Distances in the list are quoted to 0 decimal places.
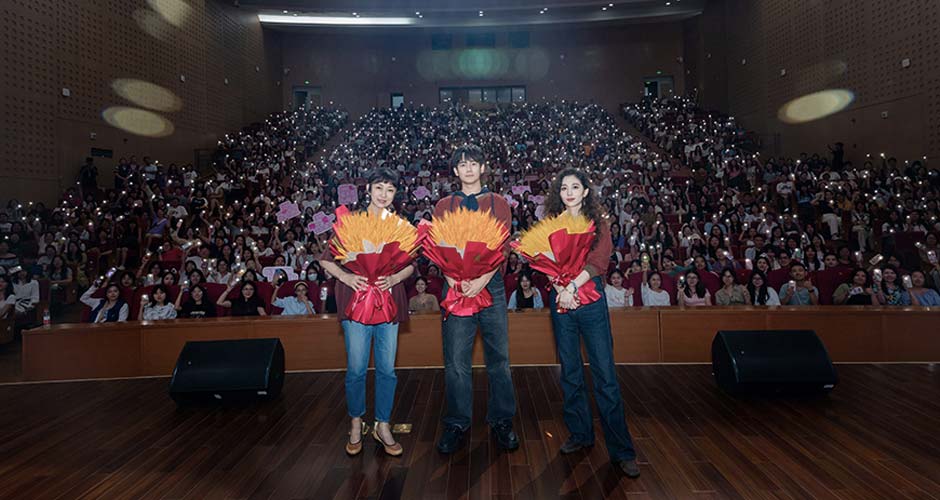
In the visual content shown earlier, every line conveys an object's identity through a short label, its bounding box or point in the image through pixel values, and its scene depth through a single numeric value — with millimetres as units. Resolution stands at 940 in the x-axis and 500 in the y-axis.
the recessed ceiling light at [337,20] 20234
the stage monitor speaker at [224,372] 3439
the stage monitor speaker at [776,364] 3367
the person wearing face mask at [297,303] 5293
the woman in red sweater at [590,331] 2451
